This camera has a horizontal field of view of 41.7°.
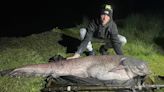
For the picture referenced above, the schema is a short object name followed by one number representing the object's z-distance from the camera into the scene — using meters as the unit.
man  4.07
